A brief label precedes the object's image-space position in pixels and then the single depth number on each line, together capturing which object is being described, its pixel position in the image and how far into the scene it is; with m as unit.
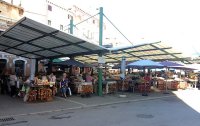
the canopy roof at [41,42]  8.06
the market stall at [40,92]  8.29
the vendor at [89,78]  10.53
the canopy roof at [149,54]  12.70
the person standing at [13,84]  9.55
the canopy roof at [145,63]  11.37
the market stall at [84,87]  10.01
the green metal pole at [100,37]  10.34
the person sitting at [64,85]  9.58
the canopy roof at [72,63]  11.86
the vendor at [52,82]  8.83
